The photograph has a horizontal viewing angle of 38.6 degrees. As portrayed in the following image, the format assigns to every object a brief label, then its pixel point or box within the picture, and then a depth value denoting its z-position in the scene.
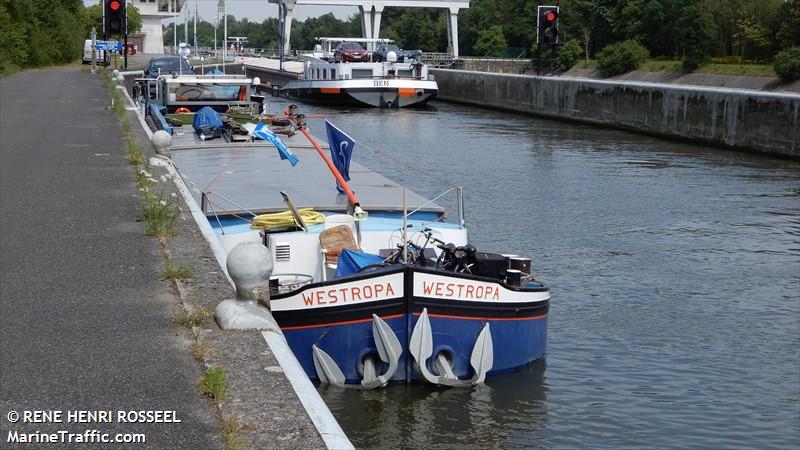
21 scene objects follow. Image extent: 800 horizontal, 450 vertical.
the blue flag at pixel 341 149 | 14.81
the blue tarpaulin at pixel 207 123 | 22.38
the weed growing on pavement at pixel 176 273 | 10.12
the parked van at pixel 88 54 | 71.57
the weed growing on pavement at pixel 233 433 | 6.29
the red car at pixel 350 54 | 61.44
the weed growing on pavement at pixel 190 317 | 8.61
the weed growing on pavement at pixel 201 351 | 7.82
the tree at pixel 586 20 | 77.25
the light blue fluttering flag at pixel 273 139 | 16.18
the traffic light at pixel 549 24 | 35.62
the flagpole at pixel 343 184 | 13.88
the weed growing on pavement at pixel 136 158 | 17.97
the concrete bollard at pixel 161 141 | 18.92
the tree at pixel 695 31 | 60.97
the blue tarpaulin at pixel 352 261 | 12.04
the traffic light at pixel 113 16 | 32.19
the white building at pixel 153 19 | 125.31
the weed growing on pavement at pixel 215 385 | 7.07
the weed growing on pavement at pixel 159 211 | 12.15
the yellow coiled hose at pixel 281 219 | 13.45
